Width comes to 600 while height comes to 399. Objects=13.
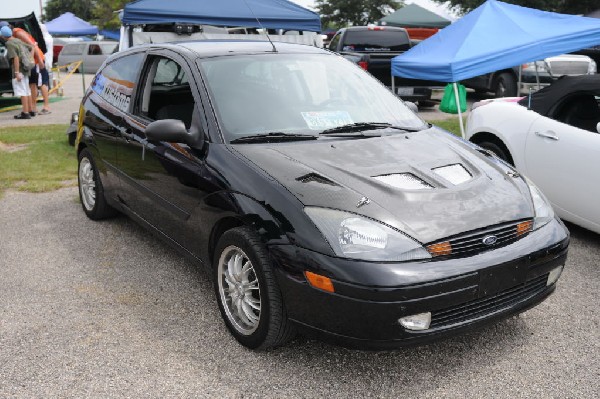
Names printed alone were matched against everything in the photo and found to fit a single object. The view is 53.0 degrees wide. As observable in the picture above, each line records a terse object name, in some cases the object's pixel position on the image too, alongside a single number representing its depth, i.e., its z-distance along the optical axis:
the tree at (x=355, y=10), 53.88
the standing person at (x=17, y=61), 11.53
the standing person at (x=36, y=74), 12.10
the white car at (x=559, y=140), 4.56
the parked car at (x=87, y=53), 26.09
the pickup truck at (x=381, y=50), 12.45
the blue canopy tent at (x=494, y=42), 7.02
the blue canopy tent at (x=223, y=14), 10.01
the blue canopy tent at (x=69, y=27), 31.28
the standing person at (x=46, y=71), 12.81
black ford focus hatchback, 2.66
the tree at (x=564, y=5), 28.47
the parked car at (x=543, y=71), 13.77
